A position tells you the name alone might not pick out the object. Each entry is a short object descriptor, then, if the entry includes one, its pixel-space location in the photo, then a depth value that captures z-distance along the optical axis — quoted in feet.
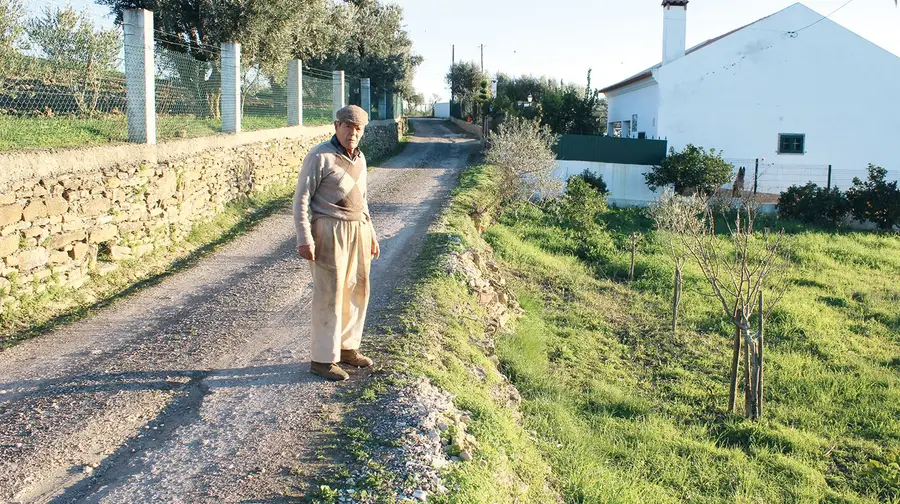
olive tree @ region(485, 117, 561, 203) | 55.26
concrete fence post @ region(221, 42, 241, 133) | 40.50
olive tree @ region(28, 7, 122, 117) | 28.86
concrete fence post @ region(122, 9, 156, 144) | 29.40
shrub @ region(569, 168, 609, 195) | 69.73
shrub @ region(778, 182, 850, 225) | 64.85
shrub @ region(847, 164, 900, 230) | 64.49
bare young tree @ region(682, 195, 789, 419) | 27.79
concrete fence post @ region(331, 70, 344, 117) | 67.97
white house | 74.33
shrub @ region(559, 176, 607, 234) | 53.11
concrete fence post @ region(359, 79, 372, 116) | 85.05
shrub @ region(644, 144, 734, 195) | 67.41
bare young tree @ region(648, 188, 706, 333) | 37.76
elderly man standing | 16.11
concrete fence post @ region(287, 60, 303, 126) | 53.78
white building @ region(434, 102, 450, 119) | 231.67
